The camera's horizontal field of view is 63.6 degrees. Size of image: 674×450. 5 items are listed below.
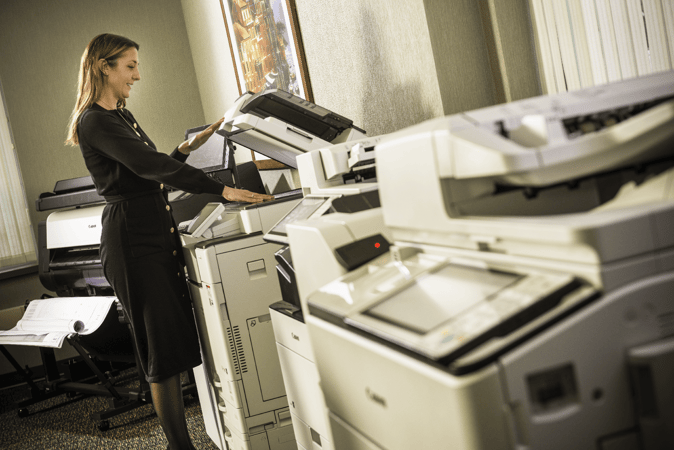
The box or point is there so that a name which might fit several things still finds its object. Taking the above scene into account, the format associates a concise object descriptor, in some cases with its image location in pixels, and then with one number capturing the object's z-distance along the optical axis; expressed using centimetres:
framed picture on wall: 283
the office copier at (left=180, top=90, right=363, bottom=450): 193
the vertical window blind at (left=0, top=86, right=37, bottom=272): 398
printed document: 281
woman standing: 193
